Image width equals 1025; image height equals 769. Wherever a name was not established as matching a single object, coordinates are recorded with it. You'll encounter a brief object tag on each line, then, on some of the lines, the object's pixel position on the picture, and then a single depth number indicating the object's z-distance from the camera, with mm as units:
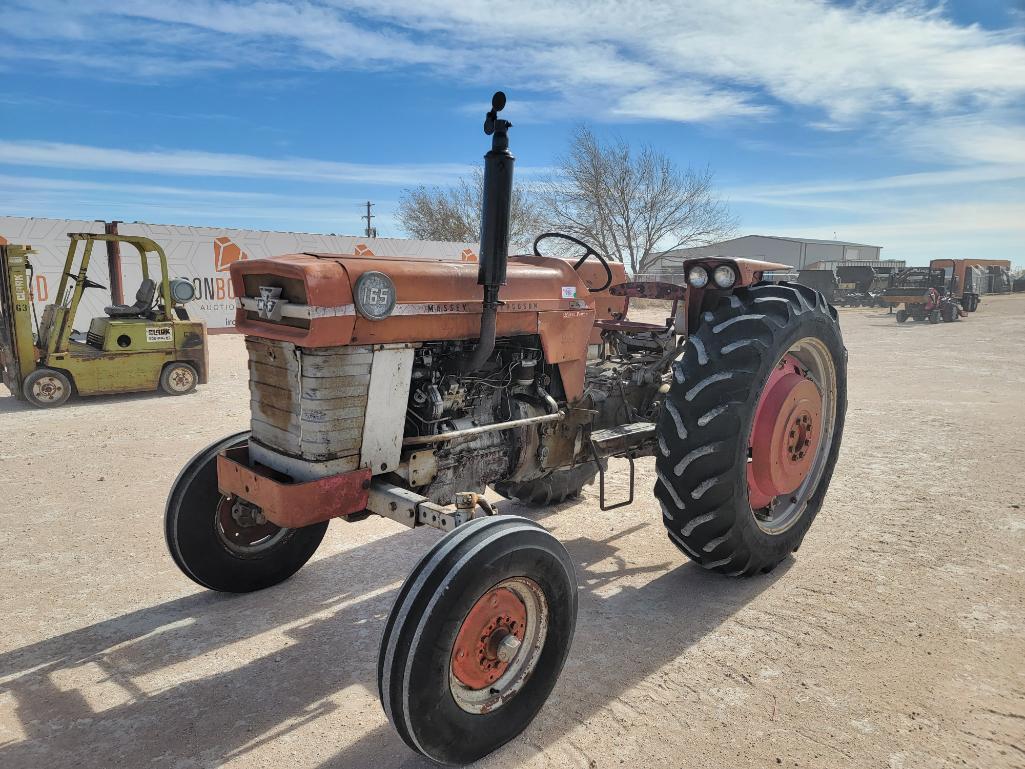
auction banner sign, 15195
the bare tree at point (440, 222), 37250
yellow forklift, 8484
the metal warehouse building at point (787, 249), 57375
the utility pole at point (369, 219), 41275
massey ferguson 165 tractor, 2461
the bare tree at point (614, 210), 31594
